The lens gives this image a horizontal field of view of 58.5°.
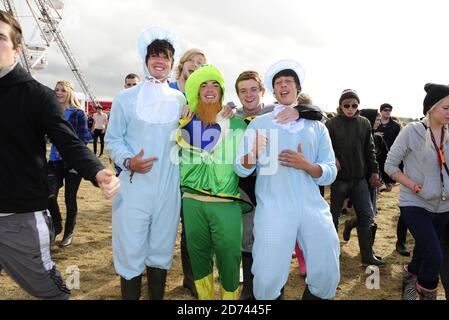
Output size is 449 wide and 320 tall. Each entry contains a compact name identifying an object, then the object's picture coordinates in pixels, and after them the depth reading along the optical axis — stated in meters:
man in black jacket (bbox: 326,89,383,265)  5.19
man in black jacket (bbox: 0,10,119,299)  2.33
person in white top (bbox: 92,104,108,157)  16.72
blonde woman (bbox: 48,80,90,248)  5.34
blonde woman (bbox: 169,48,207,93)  3.96
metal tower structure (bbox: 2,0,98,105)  46.81
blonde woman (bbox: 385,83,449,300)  3.39
